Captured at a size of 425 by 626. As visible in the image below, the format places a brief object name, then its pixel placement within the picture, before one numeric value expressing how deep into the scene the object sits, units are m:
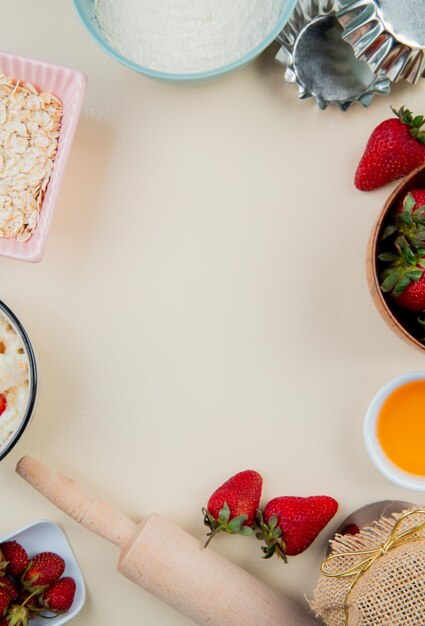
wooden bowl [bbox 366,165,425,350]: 0.90
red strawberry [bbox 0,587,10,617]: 0.97
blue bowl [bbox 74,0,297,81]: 0.92
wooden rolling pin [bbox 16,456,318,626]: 0.97
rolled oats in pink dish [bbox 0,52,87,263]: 0.94
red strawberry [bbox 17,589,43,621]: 0.99
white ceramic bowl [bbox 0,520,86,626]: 1.03
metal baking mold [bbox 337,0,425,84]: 0.97
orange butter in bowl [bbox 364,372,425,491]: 0.99
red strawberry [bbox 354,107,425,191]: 0.95
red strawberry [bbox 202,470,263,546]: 0.98
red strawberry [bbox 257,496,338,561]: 0.99
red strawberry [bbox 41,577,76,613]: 1.01
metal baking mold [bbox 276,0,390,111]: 1.02
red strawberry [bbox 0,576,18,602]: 0.99
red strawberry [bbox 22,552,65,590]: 1.01
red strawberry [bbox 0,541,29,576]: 1.02
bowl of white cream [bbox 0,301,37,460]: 0.95
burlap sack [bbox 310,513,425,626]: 0.87
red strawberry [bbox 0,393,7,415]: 0.97
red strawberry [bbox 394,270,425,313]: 0.89
